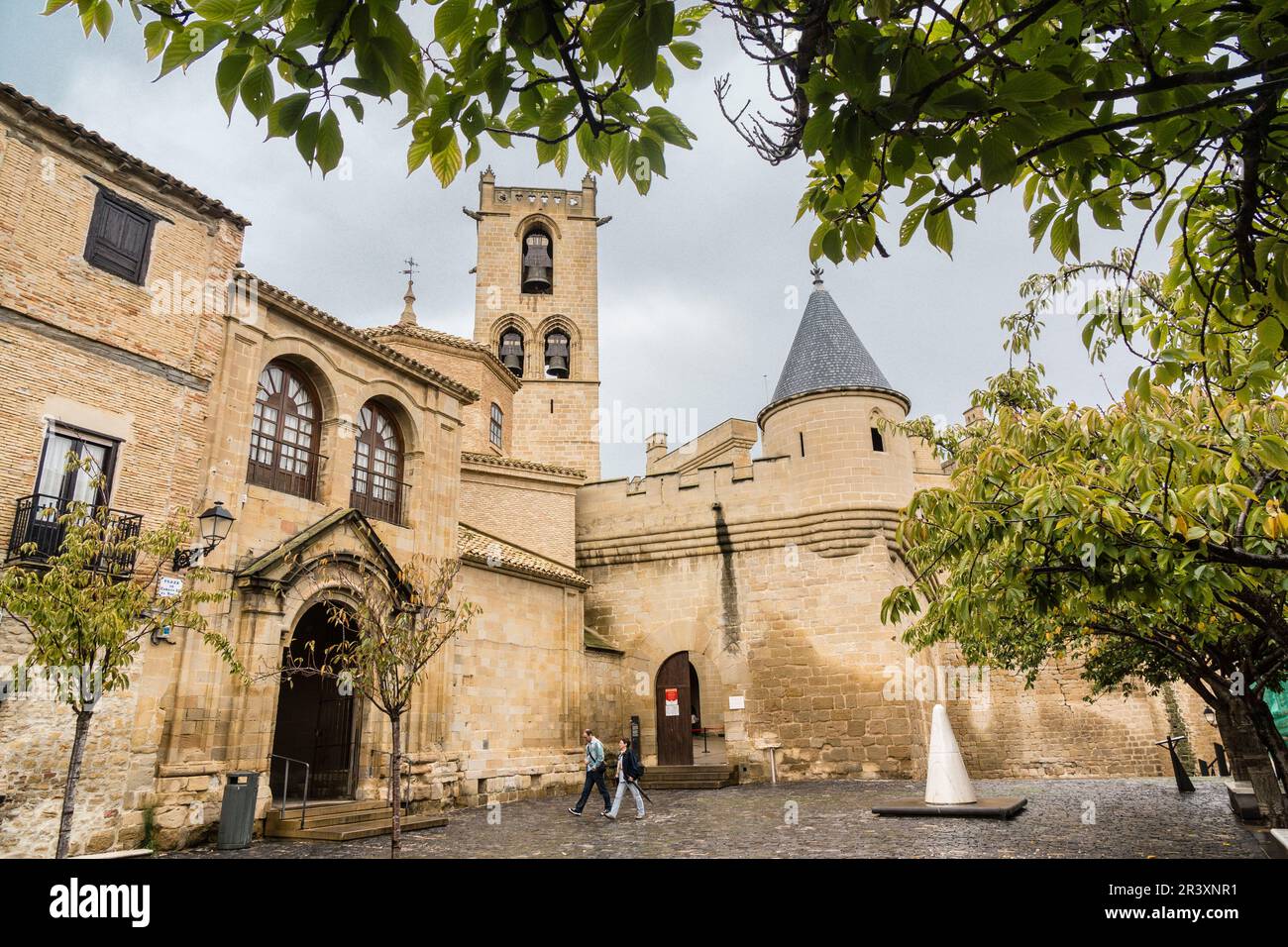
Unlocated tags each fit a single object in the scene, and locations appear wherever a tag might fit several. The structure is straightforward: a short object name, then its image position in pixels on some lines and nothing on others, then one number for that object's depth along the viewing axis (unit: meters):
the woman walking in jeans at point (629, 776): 13.74
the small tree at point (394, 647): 9.87
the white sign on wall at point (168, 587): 10.64
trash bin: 10.92
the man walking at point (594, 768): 14.05
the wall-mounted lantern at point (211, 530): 11.01
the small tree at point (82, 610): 7.94
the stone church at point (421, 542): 10.64
